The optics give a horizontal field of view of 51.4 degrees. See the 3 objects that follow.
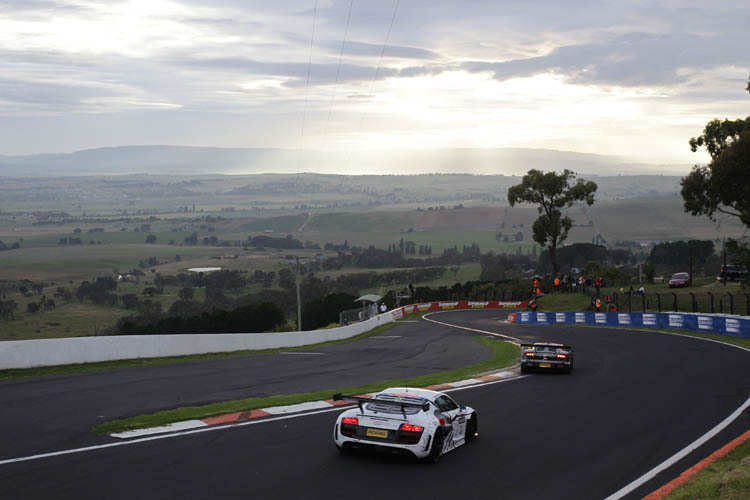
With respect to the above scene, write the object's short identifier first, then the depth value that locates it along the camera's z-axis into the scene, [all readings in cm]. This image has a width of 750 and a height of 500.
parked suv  7050
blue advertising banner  4231
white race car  1245
